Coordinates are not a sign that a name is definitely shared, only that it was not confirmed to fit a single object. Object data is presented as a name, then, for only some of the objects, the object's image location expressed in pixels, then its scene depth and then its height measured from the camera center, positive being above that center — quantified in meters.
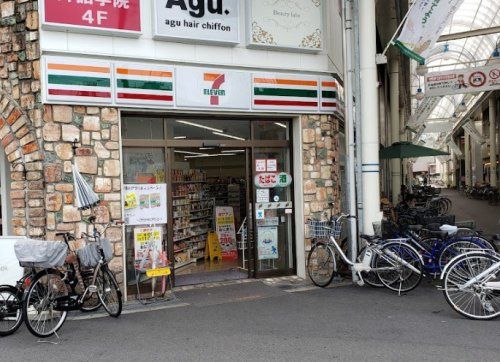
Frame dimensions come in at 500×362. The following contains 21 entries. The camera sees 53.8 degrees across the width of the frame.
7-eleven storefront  7.13 +0.64
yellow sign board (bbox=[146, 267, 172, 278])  7.18 -1.27
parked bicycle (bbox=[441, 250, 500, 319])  5.93 -1.28
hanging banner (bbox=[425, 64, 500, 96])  13.69 +2.82
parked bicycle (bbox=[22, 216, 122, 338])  5.69 -1.27
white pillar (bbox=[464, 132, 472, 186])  45.94 +1.40
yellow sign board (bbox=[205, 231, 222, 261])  10.61 -1.38
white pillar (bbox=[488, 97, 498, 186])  30.81 +2.32
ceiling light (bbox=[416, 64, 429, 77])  15.04 +3.34
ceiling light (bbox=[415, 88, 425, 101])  17.70 +3.04
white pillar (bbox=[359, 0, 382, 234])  8.37 +1.11
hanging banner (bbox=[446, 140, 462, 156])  39.39 +3.00
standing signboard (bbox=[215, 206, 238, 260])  10.78 -1.03
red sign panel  6.86 +2.48
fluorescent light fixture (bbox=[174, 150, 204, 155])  8.54 +0.58
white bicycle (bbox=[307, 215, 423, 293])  7.31 -1.23
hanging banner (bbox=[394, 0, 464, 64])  8.31 +2.63
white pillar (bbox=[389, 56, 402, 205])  20.02 +2.47
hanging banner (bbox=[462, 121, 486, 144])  35.25 +3.36
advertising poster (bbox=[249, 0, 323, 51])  8.15 +2.68
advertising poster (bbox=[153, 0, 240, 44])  7.51 +2.58
